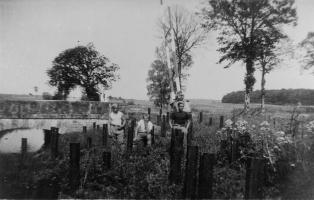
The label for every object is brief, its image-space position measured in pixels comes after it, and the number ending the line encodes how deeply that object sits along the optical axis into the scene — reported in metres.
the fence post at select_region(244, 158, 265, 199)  6.01
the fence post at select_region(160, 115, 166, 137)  14.01
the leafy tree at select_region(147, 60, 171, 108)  26.39
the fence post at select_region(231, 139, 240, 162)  9.04
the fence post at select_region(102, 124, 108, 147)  12.62
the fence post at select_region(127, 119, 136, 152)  11.00
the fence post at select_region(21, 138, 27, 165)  12.72
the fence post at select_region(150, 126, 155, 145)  11.85
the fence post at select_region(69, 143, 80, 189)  8.16
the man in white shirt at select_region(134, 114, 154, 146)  11.70
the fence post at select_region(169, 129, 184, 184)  7.64
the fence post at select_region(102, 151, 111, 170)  9.20
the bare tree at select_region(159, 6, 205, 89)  32.06
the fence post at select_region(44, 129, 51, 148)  14.33
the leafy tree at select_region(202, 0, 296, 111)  23.97
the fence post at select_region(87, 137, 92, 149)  12.33
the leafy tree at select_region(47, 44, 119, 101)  27.84
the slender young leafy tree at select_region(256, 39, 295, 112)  24.98
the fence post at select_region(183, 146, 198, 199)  6.83
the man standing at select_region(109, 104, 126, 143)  12.43
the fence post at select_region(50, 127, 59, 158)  11.86
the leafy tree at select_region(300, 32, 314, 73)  21.14
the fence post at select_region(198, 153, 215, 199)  6.45
